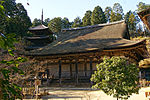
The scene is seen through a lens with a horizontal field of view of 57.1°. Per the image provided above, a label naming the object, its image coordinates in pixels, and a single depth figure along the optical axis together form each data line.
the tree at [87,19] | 49.54
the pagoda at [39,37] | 27.23
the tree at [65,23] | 56.58
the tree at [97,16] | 46.25
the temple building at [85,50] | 13.78
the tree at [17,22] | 31.97
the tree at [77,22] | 52.51
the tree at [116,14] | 48.44
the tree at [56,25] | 50.25
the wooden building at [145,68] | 22.28
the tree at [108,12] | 54.26
